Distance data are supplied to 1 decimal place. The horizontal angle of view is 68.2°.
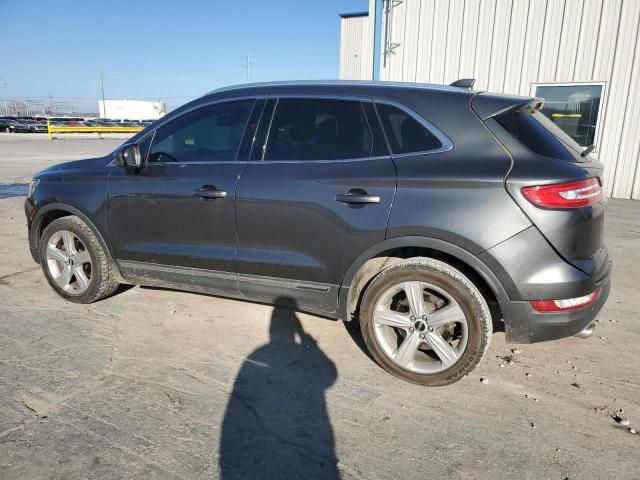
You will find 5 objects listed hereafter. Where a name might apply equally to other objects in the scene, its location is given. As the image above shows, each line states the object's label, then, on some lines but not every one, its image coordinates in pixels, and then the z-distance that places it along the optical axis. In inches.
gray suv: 104.6
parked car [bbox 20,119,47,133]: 1592.0
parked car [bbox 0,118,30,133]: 1590.8
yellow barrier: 1426.7
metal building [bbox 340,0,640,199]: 357.1
